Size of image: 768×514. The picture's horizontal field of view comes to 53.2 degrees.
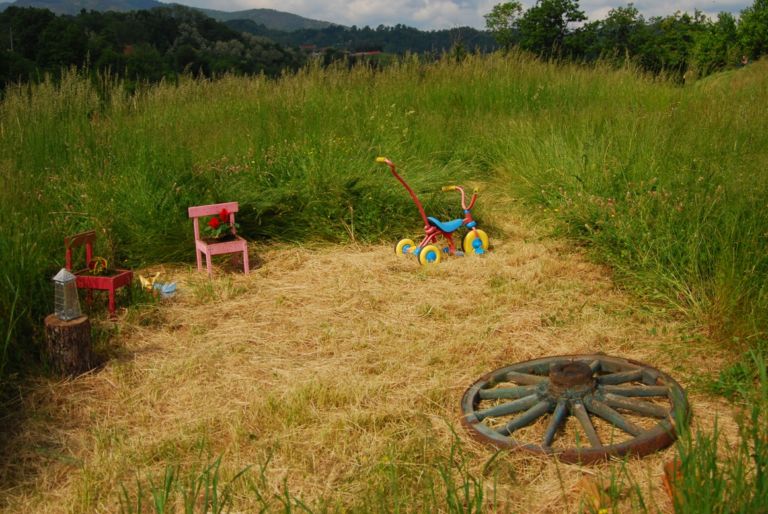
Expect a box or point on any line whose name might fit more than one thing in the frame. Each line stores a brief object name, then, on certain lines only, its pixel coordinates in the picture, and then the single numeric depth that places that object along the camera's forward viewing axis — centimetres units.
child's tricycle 554
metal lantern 374
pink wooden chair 523
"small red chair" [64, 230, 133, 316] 440
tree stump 372
